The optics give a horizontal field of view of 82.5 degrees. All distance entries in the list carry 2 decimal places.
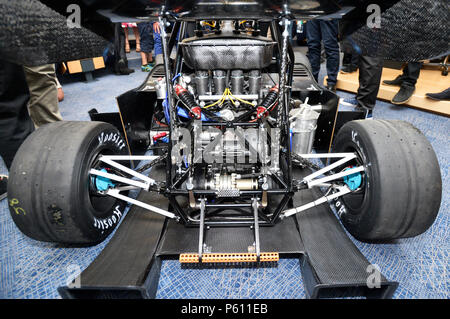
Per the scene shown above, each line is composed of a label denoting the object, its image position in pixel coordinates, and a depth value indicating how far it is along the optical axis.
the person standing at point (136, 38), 7.85
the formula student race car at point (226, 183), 1.14
